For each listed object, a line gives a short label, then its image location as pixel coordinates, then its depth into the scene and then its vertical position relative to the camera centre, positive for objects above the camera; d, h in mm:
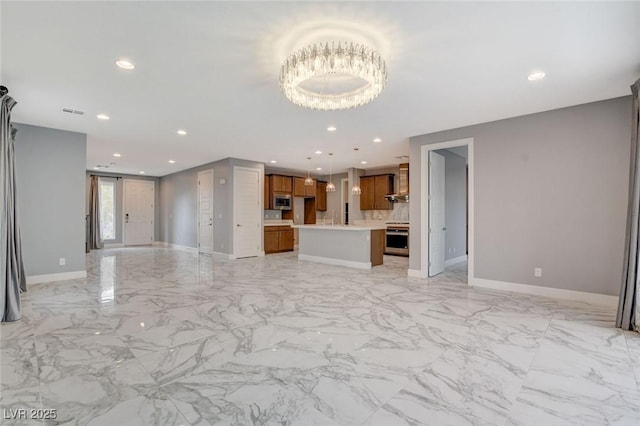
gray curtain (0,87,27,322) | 3342 -149
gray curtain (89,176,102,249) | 10078 -128
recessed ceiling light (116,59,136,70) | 2941 +1457
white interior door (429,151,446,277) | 5680 -100
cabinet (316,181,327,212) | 11102 +520
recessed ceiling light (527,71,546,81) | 3205 +1442
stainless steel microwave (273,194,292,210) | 9709 +277
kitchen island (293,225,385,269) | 6695 -835
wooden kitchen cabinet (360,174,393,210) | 9508 +603
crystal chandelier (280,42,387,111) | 2459 +1198
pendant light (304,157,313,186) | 8255 +1321
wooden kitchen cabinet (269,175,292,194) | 9586 +870
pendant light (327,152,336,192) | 7958 +1342
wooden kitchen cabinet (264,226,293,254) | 9094 -885
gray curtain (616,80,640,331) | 3109 -449
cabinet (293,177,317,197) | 10227 +753
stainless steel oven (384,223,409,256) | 8586 -853
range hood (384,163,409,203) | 8016 +817
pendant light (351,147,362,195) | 9922 +1057
